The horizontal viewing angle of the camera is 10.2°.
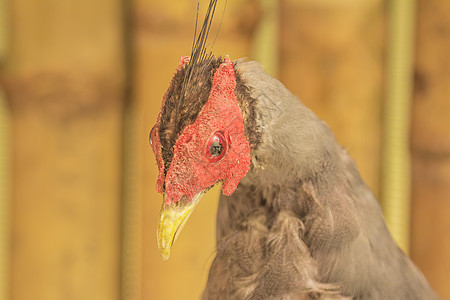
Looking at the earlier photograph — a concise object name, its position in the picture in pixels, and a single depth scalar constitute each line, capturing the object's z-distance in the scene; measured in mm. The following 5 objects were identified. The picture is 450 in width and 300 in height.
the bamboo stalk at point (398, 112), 1338
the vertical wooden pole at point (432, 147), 1316
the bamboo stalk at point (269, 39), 1288
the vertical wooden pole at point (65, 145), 1313
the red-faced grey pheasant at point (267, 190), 1069
